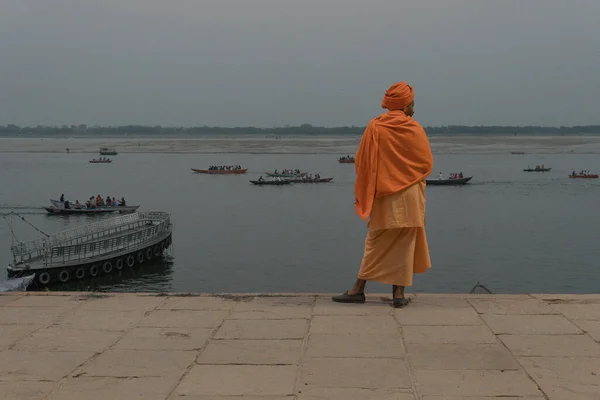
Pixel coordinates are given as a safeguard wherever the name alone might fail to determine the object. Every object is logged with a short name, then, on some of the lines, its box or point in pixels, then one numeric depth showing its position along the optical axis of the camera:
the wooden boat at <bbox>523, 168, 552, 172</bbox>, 89.62
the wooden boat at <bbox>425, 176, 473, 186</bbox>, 71.56
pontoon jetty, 25.88
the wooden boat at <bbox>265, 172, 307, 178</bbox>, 79.38
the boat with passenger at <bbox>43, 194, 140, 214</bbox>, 50.16
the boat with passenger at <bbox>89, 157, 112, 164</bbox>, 122.88
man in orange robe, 5.79
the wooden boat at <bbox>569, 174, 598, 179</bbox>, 78.74
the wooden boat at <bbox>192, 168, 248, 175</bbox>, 91.53
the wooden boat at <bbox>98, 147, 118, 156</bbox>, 154.38
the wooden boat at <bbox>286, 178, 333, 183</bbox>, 75.31
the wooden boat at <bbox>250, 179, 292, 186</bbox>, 74.14
